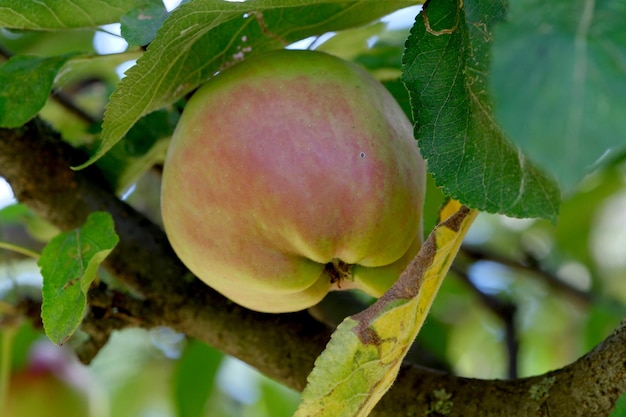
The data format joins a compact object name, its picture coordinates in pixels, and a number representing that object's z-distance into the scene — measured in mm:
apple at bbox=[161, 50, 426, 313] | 680
